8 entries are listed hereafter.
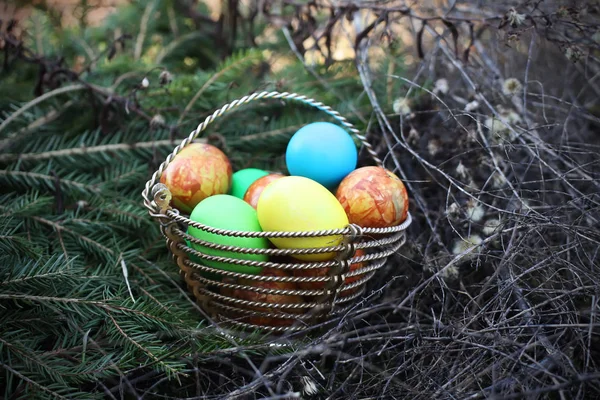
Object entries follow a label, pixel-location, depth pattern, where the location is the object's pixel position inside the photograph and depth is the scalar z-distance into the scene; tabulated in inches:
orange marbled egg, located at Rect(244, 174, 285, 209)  25.1
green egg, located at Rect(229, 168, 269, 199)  26.2
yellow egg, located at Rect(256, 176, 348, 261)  23.3
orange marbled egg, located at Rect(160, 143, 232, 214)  24.9
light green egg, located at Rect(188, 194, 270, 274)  23.7
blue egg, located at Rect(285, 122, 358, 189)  25.3
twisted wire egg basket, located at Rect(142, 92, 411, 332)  22.9
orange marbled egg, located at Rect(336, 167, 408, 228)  24.2
